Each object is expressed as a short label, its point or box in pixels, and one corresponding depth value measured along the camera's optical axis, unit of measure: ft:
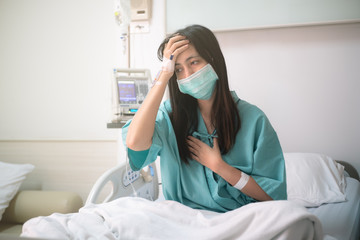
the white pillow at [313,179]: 5.23
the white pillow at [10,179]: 6.63
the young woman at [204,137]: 3.41
